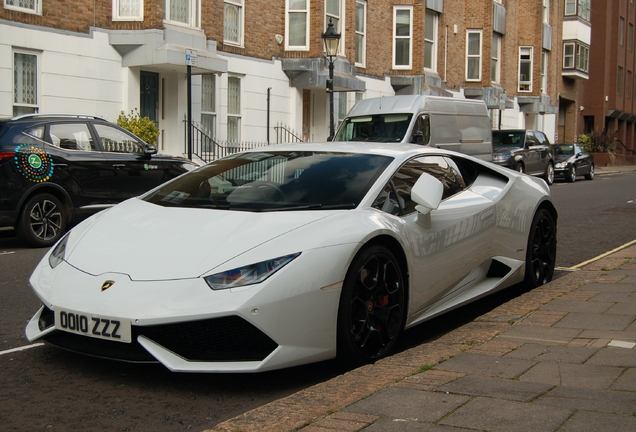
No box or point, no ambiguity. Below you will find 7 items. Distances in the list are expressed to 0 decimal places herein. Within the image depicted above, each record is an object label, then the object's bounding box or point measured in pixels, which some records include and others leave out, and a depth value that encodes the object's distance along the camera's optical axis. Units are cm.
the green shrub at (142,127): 1698
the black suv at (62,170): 983
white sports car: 388
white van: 1638
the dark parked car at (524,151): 2370
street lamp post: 1900
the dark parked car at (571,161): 2888
